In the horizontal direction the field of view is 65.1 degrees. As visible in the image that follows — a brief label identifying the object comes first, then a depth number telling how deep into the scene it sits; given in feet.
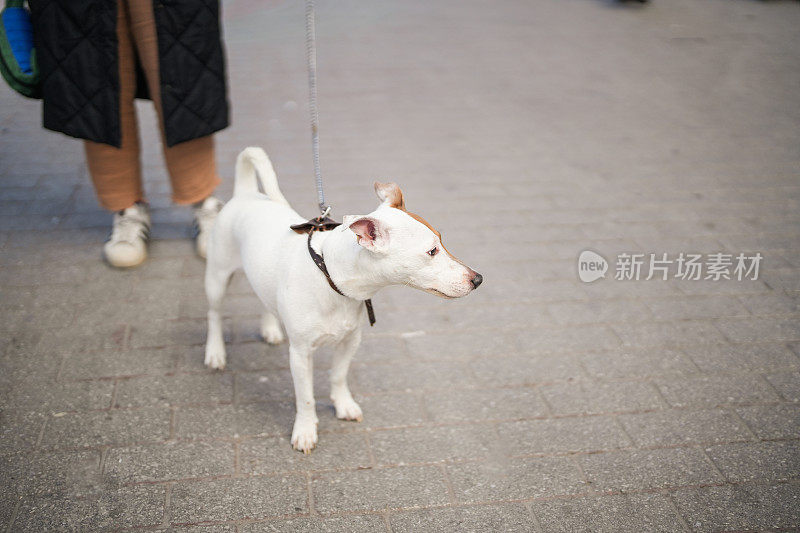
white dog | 7.18
